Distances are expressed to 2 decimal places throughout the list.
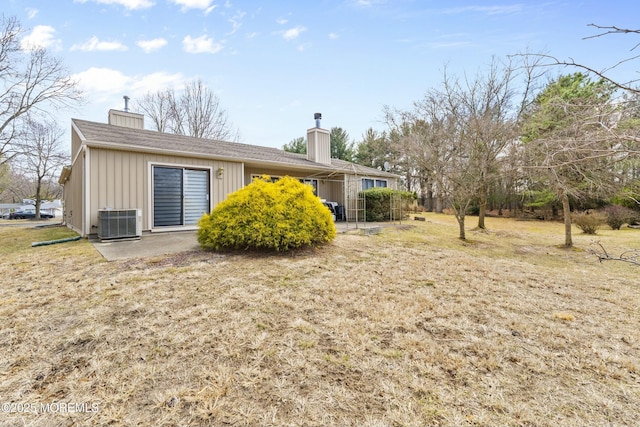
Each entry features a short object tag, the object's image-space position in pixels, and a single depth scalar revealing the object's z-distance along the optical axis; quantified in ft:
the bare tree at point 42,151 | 58.59
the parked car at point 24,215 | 75.01
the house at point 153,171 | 23.89
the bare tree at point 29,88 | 48.57
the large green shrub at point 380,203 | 42.91
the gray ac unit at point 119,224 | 22.15
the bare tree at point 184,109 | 72.90
